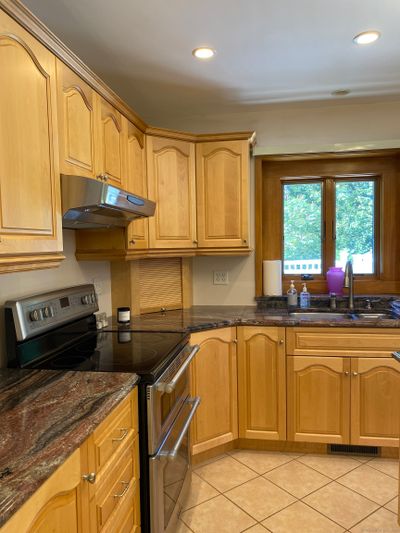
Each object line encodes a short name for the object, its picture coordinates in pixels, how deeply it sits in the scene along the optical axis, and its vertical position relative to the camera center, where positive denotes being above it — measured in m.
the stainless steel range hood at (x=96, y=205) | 1.53 +0.24
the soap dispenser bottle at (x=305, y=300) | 2.92 -0.34
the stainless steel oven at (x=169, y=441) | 1.50 -0.80
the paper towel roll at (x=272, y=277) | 2.97 -0.17
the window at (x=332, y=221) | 3.05 +0.27
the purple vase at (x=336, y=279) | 2.95 -0.19
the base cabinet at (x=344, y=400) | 2.40 -0.92
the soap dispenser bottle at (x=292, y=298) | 2.91 -0.32
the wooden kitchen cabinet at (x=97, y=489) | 0.88 -0.63
